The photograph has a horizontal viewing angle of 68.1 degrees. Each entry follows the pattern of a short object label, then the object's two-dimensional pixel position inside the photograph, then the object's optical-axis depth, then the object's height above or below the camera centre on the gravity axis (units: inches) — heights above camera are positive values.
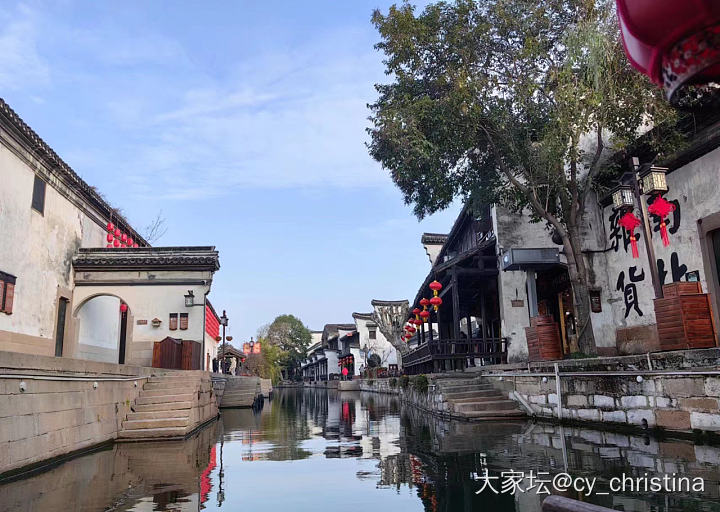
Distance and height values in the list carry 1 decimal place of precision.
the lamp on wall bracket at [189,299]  687.1 +93.1
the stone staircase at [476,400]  454.3 -35.7
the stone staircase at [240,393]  823.1 -35.2
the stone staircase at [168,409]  399.5 -28.4
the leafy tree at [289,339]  2770.7 +152.1
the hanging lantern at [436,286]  699.4 +97.4
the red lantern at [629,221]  399.2 +97.8
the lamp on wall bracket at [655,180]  358.0 +113.8
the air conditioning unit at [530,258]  567.8 +104.8
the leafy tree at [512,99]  405.1 +208.4
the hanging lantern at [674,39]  50.0 +30.1
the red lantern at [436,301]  687.1 +77.6
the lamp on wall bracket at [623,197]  389.1 +113.0
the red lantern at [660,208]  367.6 +98.4
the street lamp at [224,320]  1060.5 +100.5
